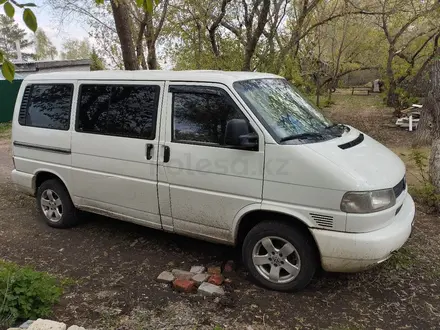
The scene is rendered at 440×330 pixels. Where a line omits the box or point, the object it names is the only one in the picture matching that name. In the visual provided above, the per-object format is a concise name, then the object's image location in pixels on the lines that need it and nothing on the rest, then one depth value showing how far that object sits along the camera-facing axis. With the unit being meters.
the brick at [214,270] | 3.94
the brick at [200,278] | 3.76
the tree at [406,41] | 12.95
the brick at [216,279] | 3.74
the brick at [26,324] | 2.69
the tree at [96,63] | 21.59
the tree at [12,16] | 1.87
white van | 3.25
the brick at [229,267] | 4.06
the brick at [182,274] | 3.83
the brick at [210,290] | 3.57
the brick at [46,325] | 2.60
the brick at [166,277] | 3.81
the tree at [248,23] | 9.41
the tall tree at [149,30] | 13.88
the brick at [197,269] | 3.95
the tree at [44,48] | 43.25
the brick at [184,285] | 3.63
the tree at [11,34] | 47.22
